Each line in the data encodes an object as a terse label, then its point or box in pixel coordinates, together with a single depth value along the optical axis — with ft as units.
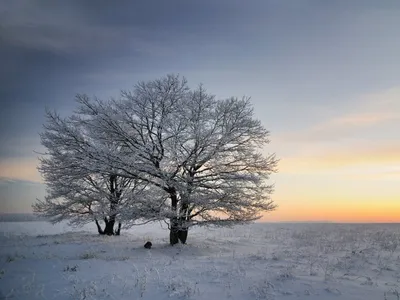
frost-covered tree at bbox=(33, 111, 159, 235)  52.42
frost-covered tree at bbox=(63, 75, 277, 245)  53.47
